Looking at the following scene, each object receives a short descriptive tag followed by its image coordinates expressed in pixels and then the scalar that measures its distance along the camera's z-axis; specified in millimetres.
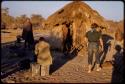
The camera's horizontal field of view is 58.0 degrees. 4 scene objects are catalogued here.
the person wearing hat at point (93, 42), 4049
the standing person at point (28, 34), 6301
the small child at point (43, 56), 3855
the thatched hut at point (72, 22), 5939
